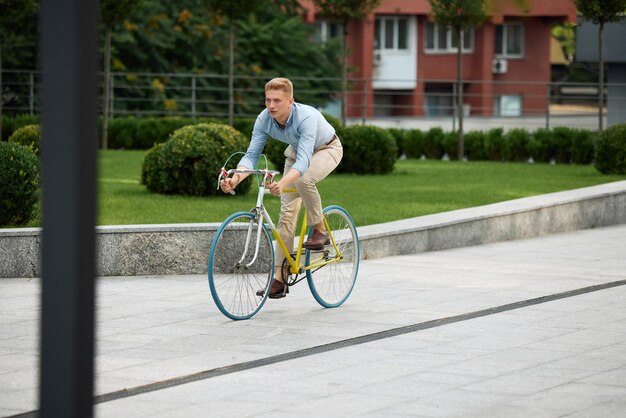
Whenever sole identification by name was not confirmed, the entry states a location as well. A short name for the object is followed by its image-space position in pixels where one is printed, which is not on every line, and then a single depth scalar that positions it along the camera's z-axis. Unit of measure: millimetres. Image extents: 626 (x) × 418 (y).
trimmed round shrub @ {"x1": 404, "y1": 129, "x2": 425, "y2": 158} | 30266
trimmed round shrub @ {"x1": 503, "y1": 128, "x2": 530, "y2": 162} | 29281
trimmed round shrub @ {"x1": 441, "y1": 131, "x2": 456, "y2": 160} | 30328
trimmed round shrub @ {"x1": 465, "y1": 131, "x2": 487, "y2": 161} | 29984
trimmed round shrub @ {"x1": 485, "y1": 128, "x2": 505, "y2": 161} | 29719
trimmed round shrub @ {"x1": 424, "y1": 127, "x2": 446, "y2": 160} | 30328
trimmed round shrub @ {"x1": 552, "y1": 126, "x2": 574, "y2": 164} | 28875
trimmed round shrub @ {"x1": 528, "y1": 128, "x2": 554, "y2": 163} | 29047
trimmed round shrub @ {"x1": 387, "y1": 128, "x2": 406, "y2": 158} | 30422
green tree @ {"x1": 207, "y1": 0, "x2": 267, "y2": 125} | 29297
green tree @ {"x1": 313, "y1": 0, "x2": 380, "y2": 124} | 29000
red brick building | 60031
